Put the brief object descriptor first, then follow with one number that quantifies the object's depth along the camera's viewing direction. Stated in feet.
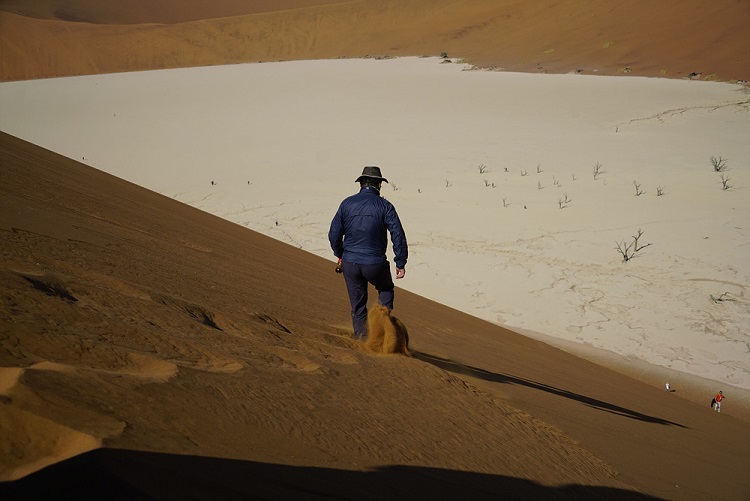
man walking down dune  18.70
